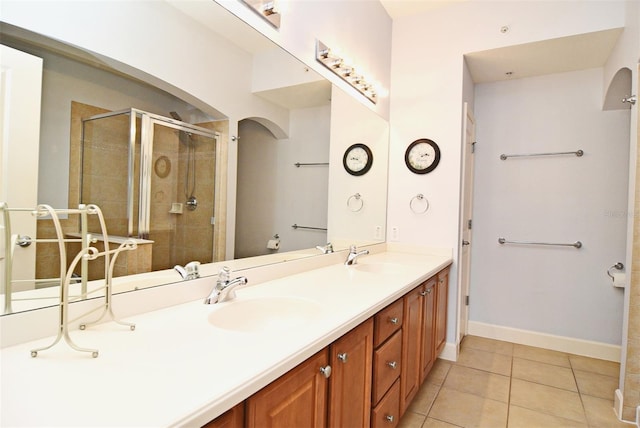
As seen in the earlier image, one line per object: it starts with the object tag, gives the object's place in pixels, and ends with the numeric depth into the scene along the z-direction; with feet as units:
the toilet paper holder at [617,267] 8.88
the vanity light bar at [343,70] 6.63
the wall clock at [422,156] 8.98
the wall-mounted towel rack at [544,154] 9.33
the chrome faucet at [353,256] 7.19
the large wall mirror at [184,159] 2.85
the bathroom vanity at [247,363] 1.93
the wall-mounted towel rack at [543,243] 9.41
